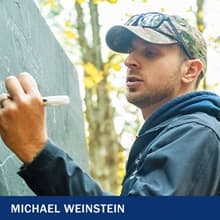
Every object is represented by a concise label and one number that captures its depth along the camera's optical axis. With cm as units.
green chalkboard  307
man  220
